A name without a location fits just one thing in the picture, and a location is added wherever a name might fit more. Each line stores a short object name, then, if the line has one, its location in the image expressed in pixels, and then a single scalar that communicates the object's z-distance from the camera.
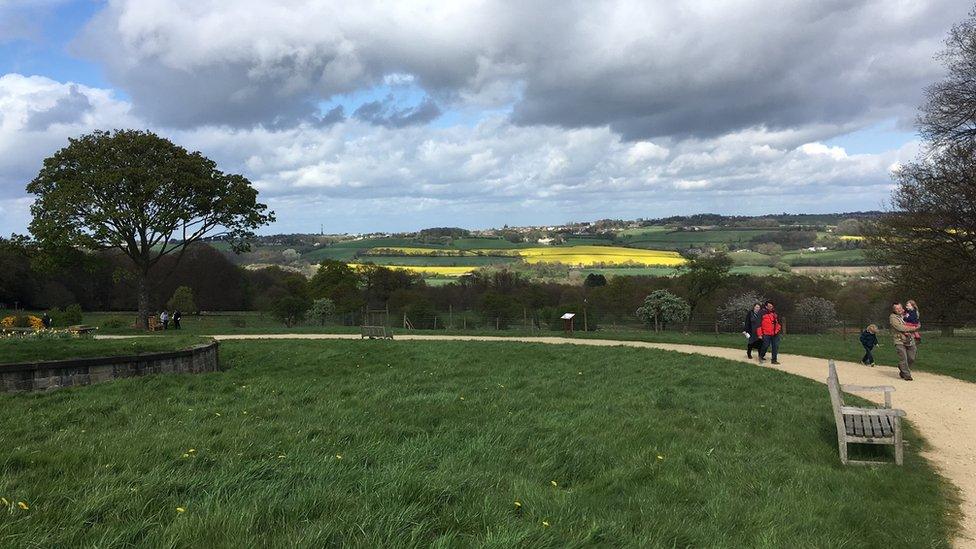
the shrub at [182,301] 49.29
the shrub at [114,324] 30.31
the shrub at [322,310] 44.67
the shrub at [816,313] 33.88
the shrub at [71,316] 33.72
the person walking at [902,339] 12.59
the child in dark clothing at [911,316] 12.77
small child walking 14.82
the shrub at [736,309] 43.50
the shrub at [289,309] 47.03
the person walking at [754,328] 16.01
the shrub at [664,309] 43.62
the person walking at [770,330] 15.34
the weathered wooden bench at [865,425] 6.39
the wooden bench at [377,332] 22.94
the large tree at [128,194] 27.02
